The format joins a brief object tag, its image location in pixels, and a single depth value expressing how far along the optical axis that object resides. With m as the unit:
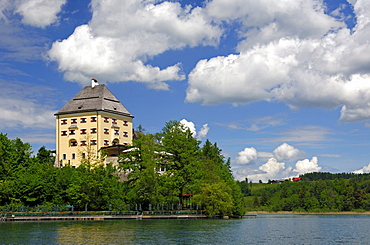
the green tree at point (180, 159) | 80.31
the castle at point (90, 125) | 113.00
